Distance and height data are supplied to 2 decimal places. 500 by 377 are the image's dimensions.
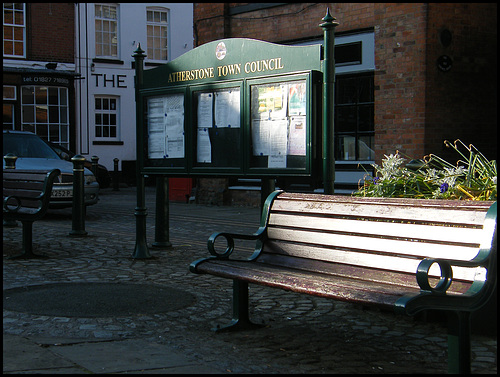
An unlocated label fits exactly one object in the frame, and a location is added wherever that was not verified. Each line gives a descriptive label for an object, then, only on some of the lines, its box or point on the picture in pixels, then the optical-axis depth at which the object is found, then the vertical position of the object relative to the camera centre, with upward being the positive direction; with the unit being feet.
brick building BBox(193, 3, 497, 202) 40.04 +5.08
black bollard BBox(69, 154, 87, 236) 34.22 -2.24
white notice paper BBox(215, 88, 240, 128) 23.80 +1.83
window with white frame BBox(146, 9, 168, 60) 94.22 +17.35
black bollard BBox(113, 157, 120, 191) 78.22 -2.28
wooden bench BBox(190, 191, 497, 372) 11.55 -1.97
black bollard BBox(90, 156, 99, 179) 67.87 -0.35
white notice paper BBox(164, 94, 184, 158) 26.48 +1.34
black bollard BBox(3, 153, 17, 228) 37.29 -0.22
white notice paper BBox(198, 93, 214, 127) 25.11 +1.87
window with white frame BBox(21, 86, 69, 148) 84.74 +5.96
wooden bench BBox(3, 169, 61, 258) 26.84 -1.49
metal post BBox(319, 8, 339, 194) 20.03 +1.31
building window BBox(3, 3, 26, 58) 83.71 +15.90
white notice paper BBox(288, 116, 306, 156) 21.18 +0.73
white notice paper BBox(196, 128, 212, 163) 25.23 +0.48
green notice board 21.20 +1.71
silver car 42.16 -0.13
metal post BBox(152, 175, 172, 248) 29.04 -2.31
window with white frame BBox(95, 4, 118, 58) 90.43 +16.98
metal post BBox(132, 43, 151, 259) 26.99 -0.86
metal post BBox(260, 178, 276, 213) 23.22 -0.84
